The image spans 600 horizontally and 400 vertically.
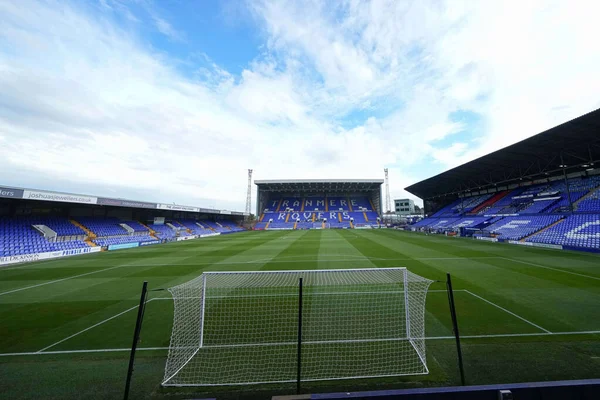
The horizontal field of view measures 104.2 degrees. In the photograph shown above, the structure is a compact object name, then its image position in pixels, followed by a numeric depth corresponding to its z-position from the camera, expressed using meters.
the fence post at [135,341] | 3.12
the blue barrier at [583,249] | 15.42
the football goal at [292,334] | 4.07
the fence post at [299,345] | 3.22
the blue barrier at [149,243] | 27.57
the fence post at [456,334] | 3.42
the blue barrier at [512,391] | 2.12
